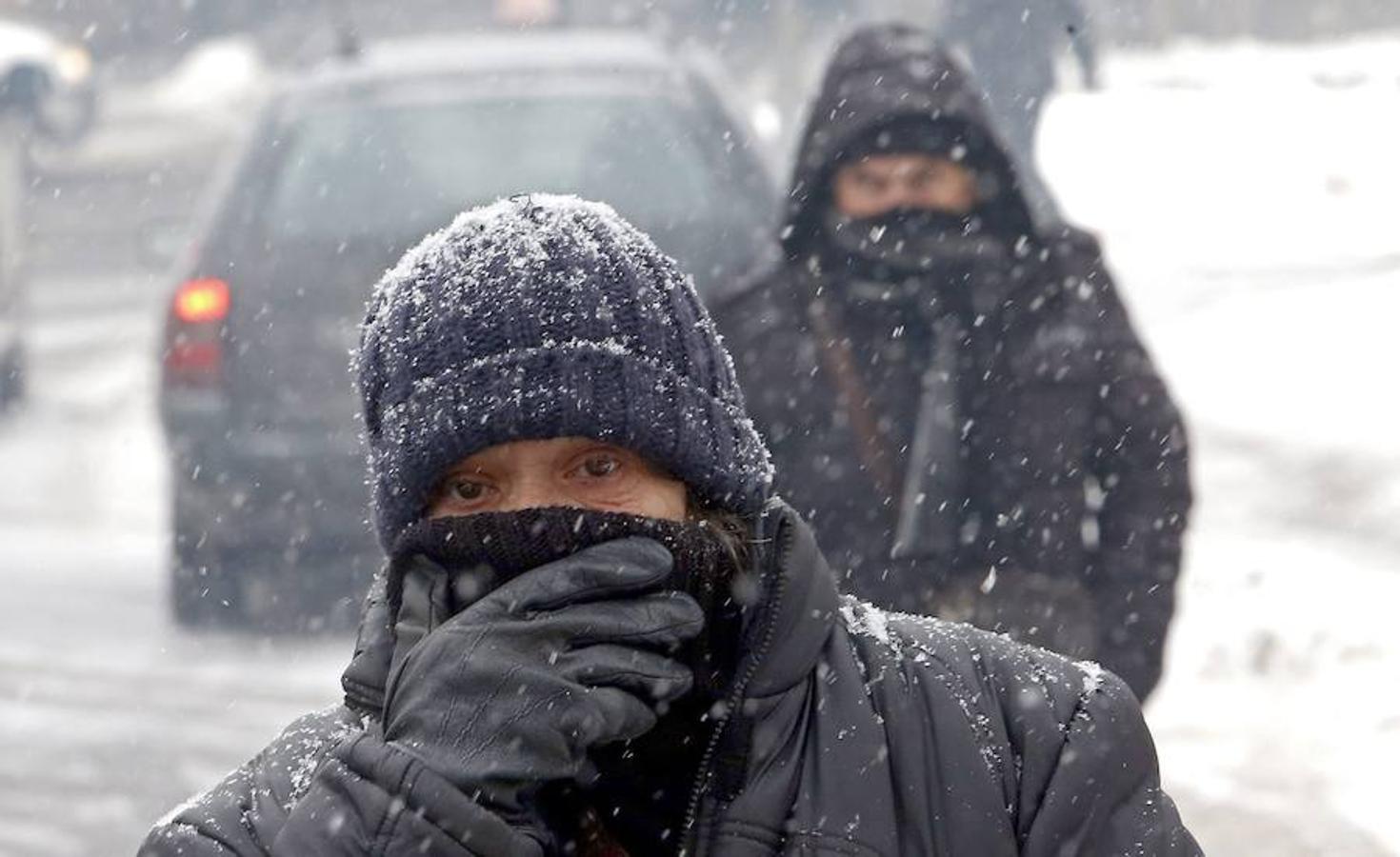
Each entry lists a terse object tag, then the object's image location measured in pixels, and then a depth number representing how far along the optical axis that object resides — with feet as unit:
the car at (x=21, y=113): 84.17
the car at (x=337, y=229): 45.88
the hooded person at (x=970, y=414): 25.41
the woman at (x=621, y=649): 12.27
